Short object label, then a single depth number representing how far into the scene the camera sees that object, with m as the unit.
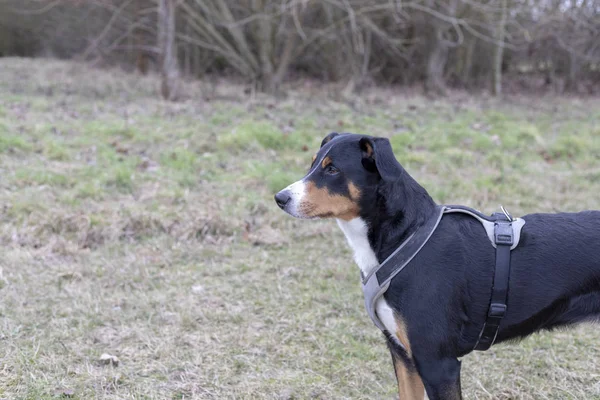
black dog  2.67
